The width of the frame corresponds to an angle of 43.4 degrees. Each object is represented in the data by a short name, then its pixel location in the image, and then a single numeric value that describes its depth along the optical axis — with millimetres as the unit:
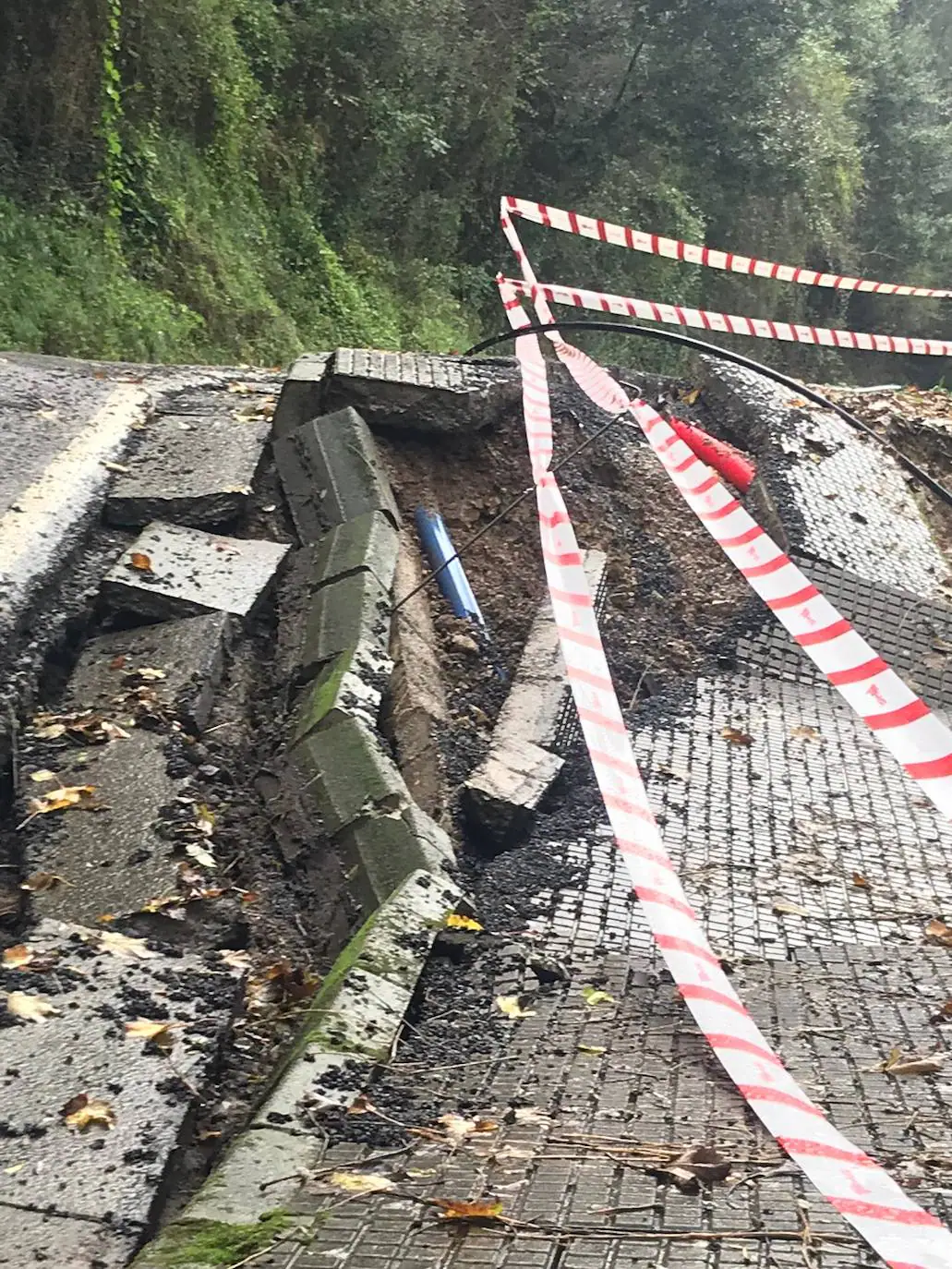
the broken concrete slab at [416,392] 5812
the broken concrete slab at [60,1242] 2129
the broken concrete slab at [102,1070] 2295
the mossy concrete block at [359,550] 4789
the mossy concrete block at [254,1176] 2209
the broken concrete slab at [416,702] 4297
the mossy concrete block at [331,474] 5215
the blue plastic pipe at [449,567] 5344
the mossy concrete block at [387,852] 3600
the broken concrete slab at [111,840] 3164
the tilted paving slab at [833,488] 6281
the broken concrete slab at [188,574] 4367
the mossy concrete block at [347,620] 4434
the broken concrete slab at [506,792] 4254
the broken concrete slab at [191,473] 4871
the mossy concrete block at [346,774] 3789
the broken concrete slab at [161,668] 3930
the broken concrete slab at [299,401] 5805
